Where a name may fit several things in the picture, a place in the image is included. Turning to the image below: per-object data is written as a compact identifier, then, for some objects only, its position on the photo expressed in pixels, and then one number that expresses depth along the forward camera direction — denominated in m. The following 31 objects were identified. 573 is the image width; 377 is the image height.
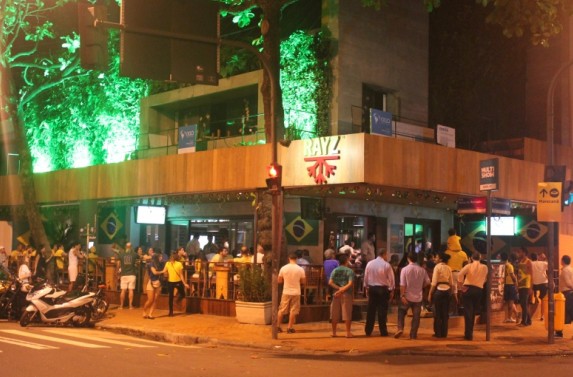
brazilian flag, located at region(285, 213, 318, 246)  24.16
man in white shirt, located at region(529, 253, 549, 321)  19.94
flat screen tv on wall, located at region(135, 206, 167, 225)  26.08
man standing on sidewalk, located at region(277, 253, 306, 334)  17.34
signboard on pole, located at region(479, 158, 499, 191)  16.31
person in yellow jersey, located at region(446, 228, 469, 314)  19.38
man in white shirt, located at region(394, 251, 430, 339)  16.61
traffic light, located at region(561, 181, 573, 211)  16.34
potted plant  18.80
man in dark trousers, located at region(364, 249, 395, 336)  16.89
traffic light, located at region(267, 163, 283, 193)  16.42
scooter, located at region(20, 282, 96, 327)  18.67
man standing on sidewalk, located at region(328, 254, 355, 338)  16.78
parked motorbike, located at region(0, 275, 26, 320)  20.17
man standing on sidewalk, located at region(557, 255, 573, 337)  18.48
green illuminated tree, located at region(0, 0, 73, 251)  26.70
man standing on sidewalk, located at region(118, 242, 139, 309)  22.22
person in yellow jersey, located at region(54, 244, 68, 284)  26.70
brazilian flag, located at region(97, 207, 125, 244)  30.45
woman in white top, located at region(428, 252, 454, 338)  16.75
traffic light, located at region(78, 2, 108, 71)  12.91
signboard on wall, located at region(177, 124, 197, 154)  23.71
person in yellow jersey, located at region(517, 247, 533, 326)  19.84
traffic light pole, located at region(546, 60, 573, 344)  16.23
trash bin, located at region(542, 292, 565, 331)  17.02
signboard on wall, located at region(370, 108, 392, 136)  20.31
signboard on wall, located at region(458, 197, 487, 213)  17.27
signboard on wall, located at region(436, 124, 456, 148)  22.50
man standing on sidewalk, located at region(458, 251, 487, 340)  16.77
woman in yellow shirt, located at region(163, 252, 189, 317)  20.61
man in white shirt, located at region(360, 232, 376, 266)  23.61
